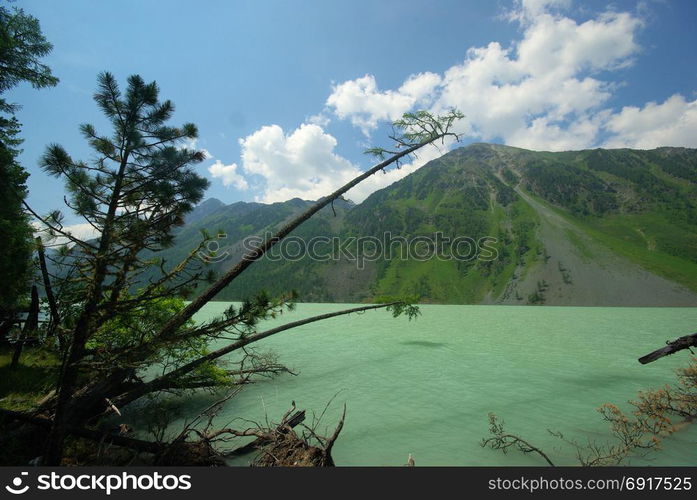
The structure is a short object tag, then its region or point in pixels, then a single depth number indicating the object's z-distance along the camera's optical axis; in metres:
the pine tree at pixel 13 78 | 10.72
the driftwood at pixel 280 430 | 7.59
